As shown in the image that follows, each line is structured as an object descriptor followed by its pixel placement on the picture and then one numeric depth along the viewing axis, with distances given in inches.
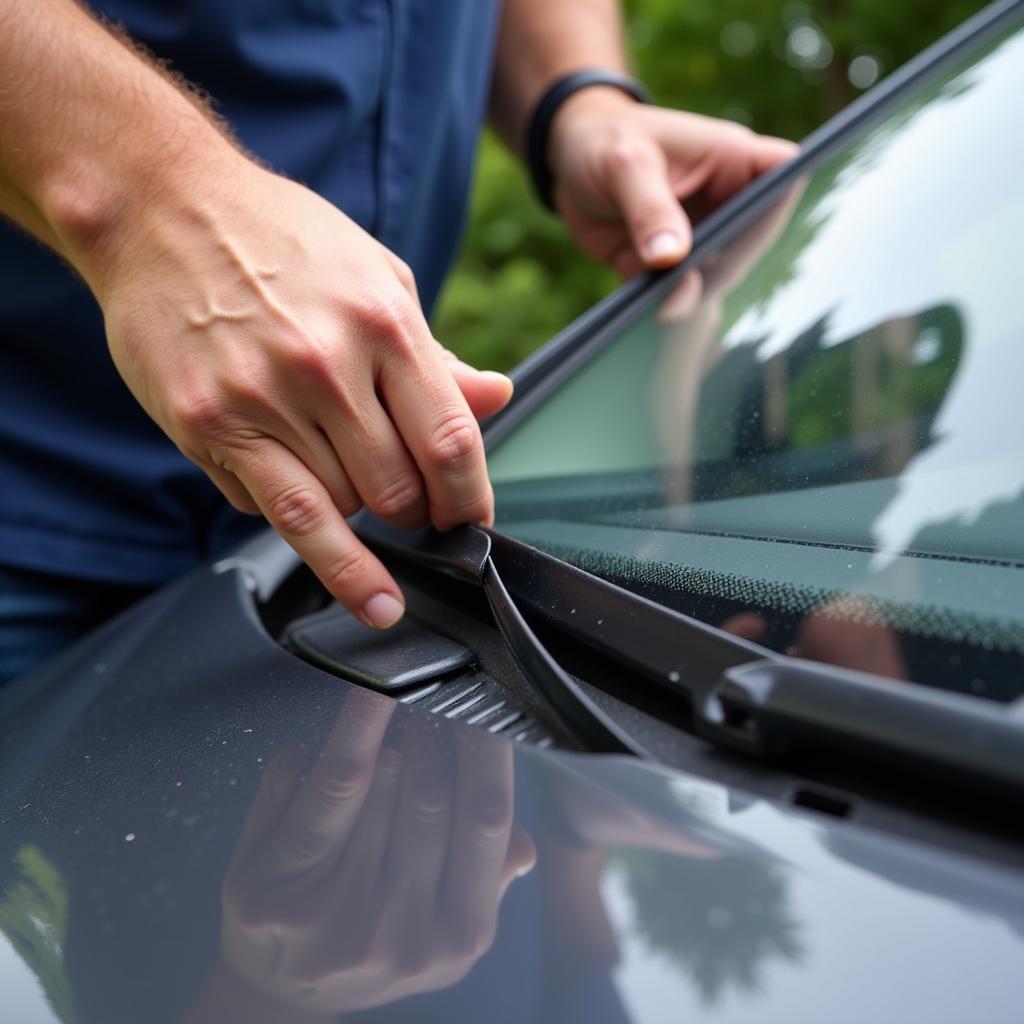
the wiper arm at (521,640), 17.3
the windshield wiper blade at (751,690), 15.2
